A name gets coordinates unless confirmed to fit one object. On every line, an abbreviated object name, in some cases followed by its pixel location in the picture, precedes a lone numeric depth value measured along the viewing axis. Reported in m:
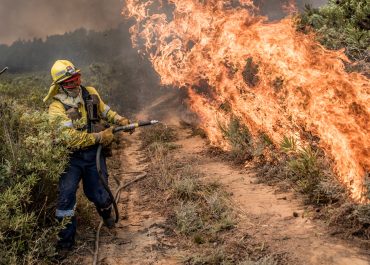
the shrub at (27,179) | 4.71
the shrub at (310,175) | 6.00
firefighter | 5.61
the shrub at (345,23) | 8.81
